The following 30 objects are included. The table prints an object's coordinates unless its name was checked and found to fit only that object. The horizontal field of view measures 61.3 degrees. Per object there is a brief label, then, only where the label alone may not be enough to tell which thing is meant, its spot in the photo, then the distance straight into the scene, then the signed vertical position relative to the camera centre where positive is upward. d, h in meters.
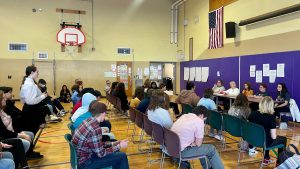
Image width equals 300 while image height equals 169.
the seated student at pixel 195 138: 3.05 -0.73
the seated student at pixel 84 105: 3.97 -0.44
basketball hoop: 12.98 +2.17
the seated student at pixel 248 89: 8.48 -0.42
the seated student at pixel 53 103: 7.46 -0.84
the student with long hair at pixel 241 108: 4.38 -0.56
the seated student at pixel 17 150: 3.19 -0.92
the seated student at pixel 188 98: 6.14 -0.51
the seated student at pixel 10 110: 4.35 -0.57
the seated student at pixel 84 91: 5.01 -0.28
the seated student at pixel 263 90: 7.81 -0.42
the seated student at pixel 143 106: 5.23 -0.59
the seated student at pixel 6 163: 2.60 -0.88
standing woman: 4.37 -0.36
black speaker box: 10.10 +1.90
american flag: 11.03 +2.18
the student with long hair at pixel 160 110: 3.87 -0.50
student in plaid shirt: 2.54 -0.71
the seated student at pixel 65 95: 12.54 -0.83
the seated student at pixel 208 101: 5.32 -0.51
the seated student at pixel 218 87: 10.05 -0.41
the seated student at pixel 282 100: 6.91 -0.66
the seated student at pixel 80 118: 3.51 -0.56
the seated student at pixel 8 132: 3.31 -0.71
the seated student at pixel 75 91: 7.71 -0.43
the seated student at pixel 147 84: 8.14 -0.21
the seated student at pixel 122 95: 7.48 -0.52
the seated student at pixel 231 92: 9.09 -0.55
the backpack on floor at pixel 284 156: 2.27 -0.72
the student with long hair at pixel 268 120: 3.54 -0.63
